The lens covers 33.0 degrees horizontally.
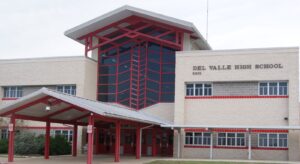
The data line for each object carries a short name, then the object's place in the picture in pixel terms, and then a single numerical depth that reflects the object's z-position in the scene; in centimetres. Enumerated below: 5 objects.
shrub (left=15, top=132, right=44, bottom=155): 3478
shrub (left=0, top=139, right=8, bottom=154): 3525
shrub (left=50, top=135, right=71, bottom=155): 3494
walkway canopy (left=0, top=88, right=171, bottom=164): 2391
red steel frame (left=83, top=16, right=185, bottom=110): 3819
